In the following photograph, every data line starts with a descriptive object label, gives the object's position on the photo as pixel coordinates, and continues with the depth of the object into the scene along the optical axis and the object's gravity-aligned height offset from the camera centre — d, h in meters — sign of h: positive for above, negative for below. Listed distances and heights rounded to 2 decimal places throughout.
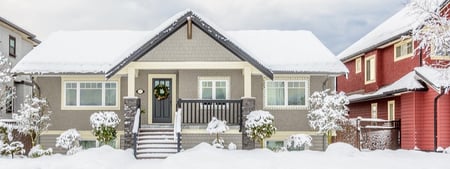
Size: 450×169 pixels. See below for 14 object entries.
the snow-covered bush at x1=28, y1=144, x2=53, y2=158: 23.08 -2.37
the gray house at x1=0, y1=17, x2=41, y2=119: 32.97 +2.57
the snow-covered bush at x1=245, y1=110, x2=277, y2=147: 22.69 -1.29
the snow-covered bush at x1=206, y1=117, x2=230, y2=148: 22.72 -1.38
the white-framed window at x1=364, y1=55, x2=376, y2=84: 32.44 +1.33
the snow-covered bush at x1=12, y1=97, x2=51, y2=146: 23.91 -1.08
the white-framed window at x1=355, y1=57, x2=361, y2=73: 34.94 +1.69
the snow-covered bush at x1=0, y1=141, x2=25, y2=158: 22.70 -2.21
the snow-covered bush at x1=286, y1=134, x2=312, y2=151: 23.83 -1.99
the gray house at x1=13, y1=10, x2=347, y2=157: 23.41 +0.42
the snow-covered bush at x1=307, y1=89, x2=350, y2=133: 23.98 -0.75
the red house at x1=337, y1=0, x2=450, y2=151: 25.03 +0.34
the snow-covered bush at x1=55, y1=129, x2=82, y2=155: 23.48 -1.93
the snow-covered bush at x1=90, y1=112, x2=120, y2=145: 23.25 -1.35
